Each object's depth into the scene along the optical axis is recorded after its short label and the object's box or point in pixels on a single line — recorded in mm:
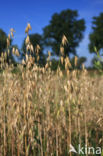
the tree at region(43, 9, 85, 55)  39153
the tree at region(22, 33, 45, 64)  29908
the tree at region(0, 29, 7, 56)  28875
